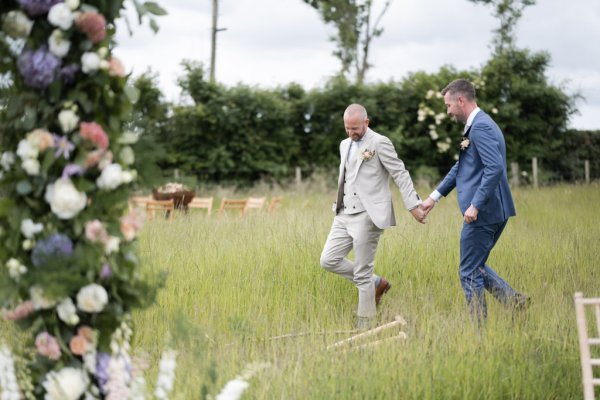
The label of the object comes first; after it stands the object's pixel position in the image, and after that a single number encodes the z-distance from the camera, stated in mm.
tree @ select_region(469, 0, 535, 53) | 28562
